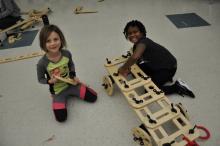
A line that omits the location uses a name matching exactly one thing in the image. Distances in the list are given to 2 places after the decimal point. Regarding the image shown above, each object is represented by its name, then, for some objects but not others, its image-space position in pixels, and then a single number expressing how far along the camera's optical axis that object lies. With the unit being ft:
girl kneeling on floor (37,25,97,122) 5.27
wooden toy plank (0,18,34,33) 9.85
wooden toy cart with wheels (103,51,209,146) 4.43
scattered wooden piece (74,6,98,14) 11.75
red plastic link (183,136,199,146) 4.28
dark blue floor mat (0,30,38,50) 9.36
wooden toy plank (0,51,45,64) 8.32
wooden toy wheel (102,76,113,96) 6.14
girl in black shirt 5.83
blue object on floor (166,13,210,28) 9.45
